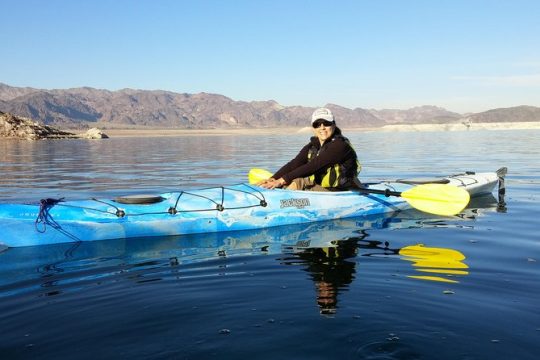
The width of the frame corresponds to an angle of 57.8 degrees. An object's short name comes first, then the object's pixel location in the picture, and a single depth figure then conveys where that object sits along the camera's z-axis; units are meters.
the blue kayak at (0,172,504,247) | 6.71
